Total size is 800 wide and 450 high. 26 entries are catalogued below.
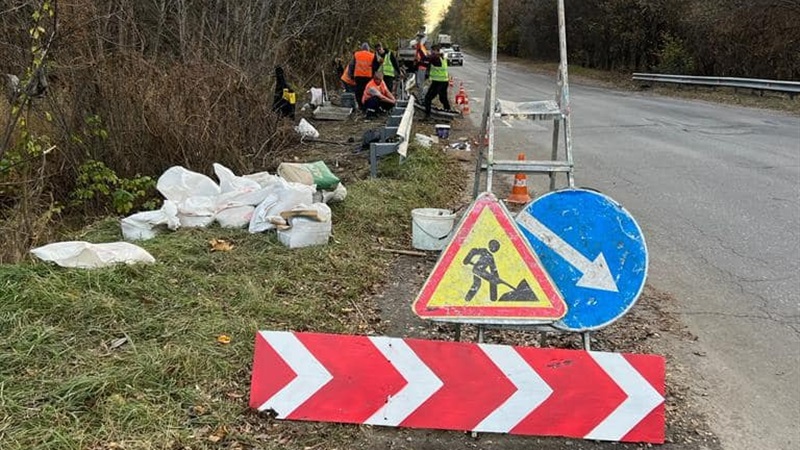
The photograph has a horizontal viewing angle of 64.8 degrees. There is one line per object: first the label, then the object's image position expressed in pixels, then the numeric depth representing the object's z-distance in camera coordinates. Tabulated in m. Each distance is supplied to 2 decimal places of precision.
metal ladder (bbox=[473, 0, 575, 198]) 4.23
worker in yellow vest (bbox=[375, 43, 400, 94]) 20.17
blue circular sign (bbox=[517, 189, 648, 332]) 3.45
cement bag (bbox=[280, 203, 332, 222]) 5.48
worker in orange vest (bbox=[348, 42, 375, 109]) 16.89
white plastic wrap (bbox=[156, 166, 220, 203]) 6.45
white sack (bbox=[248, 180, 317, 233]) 5.77
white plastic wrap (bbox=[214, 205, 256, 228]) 6.00
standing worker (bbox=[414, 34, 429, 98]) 17.69
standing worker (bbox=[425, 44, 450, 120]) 15.47
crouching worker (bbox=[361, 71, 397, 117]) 15.50
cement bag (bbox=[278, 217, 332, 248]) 5.45
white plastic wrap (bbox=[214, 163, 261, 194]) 6.36
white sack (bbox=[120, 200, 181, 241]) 5.77
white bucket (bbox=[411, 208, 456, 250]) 5.74
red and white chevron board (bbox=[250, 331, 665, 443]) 3.18
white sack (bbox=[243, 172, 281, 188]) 6.51
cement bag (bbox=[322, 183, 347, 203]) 6.56
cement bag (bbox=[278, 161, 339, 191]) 6.65
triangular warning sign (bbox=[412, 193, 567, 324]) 3.26
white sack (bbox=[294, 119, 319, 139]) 12.19
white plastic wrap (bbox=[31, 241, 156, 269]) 4.45
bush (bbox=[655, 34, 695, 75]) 29.78
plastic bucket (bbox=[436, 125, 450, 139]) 12.10
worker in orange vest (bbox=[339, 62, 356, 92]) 17.77
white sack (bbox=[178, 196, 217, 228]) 5.99
